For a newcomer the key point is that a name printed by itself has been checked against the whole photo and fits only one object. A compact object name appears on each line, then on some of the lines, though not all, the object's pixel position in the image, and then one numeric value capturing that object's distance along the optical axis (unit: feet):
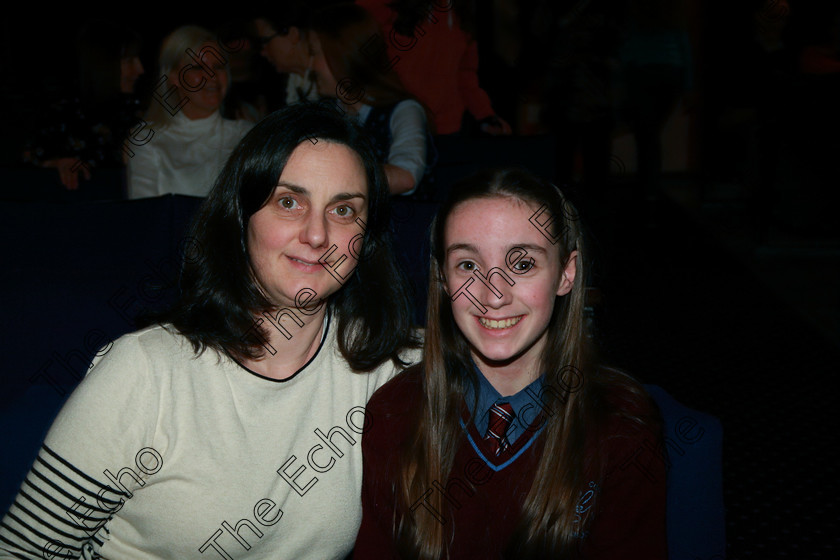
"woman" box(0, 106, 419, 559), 4.04
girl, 4.24
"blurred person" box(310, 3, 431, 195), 8.46
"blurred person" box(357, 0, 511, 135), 11.48
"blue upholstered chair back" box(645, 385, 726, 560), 4.04
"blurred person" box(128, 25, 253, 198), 10.07
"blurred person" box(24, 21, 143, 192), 11.14
